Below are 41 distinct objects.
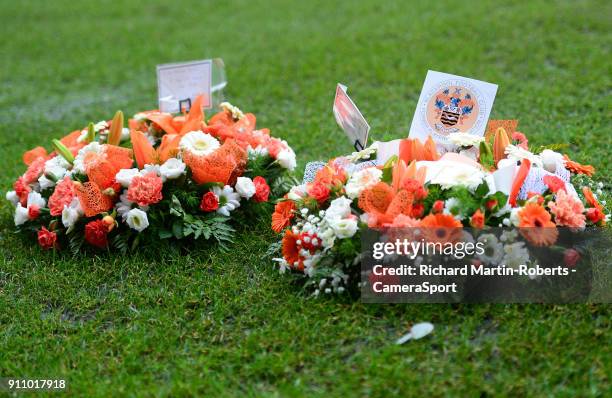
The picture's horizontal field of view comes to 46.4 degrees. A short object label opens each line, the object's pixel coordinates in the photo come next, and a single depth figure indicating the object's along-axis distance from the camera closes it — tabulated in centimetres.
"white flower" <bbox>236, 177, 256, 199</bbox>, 342
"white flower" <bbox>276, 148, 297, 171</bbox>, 360
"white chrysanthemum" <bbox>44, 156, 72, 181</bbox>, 350
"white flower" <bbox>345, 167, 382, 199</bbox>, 288
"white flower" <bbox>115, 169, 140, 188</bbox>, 324
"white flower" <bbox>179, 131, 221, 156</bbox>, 339
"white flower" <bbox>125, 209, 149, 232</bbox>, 321
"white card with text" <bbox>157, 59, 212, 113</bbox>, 401
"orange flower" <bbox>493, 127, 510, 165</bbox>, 314
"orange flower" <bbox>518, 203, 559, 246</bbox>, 266
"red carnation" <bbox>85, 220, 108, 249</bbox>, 324
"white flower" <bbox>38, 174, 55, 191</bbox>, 350
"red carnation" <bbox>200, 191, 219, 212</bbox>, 331
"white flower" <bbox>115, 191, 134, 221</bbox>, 328
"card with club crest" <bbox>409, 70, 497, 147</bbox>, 323
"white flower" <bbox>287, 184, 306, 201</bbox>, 306
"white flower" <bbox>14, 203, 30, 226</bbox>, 350
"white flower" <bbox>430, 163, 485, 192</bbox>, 280
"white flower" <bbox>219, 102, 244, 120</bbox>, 391
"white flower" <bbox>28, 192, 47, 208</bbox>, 347
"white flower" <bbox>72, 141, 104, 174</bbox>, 342
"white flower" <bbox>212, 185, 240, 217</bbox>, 339
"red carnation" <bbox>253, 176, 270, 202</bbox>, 349
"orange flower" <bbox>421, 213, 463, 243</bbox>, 266
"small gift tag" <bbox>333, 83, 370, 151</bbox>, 322
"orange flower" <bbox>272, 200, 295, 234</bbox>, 311
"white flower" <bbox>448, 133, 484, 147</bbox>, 316
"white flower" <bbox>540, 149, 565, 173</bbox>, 308
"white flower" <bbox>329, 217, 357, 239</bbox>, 275
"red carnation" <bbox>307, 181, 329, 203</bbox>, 296
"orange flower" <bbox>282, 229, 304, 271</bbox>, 295
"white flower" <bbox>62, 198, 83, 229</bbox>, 327
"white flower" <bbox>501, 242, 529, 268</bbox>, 267
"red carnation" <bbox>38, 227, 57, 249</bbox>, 336
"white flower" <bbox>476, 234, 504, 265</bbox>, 269
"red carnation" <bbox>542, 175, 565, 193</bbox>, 287
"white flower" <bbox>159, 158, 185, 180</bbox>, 327
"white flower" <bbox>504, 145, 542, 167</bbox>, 301
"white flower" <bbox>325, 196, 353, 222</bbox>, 282
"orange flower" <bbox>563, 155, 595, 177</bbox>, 321
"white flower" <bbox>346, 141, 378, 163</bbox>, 321
